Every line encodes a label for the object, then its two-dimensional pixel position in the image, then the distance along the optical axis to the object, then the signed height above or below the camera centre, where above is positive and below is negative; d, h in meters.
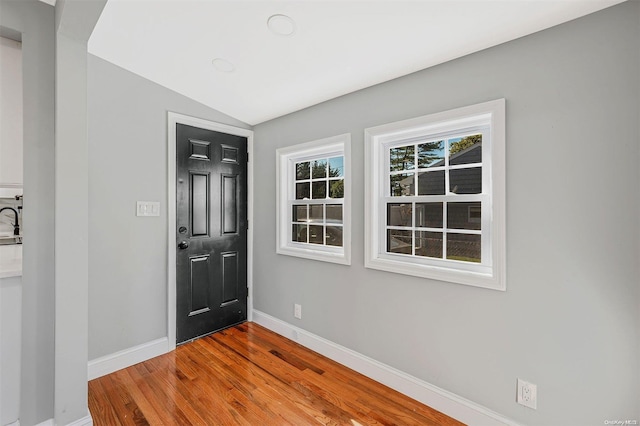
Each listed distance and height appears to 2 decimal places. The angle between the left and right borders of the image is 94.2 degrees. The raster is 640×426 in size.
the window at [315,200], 2.59 +0.12
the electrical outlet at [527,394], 1.62 -1.01
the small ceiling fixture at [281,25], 1.73 +1.12
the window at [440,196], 1.77 +0.11
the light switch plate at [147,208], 2.58 +0.04
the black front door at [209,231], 2.85 -0.20
